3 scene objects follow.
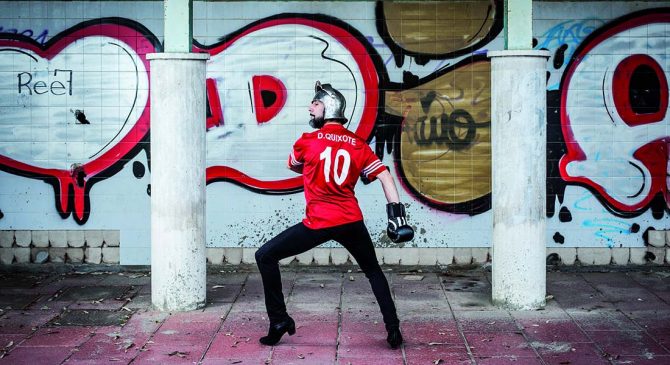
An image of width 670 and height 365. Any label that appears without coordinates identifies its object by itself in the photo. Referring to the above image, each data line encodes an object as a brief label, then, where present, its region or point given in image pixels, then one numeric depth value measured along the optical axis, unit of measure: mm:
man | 7406
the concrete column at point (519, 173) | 8742
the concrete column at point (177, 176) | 8742
